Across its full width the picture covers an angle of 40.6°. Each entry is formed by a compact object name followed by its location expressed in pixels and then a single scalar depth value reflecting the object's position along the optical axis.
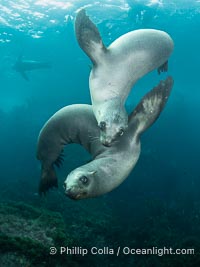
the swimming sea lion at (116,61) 3.76
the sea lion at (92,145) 3.26
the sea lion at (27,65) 25.01
